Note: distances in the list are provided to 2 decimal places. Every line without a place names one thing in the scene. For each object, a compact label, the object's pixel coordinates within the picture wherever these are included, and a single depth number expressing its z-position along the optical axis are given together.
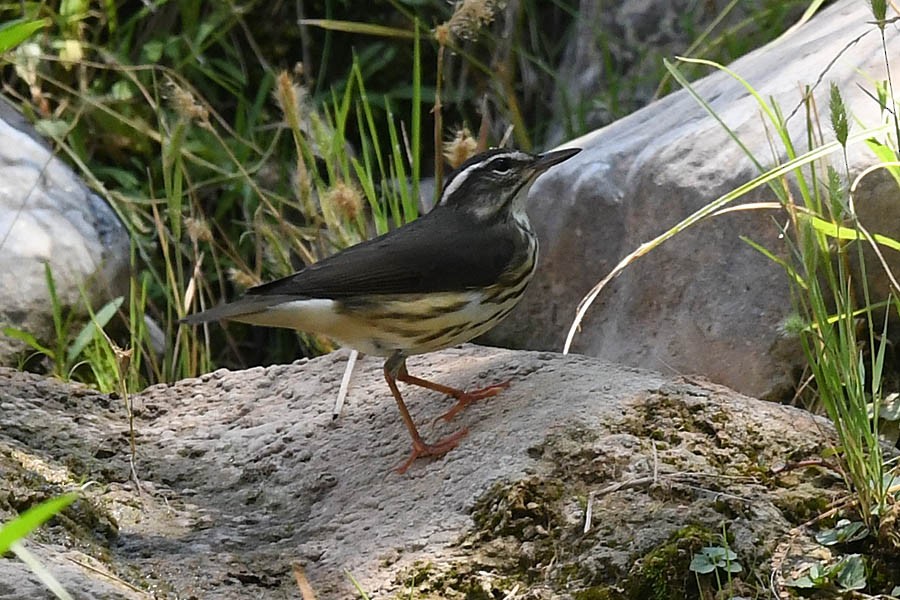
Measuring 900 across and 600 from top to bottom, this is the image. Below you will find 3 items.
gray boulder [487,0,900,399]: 8.88
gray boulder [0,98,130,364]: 10.62
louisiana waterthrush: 8.00
